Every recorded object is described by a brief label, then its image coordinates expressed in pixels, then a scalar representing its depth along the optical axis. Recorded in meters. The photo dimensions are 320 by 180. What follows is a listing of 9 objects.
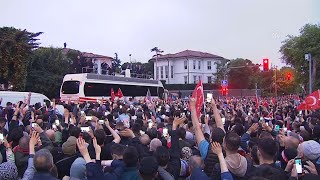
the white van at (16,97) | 16.27
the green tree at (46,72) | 30.59
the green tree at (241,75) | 55.30
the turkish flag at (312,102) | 9.84
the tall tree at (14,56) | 25.20
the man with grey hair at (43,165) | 3.29
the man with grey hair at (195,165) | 3.37
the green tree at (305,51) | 32.50
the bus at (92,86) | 22.50
